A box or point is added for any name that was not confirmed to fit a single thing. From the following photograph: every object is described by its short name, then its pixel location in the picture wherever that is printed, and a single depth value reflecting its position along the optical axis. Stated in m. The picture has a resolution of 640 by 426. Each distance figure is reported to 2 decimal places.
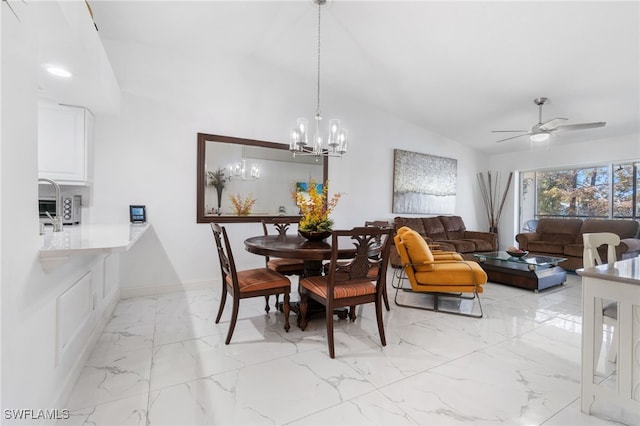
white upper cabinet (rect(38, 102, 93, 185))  2.56
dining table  2.18
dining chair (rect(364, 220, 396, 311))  4.69
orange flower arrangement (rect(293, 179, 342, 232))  2.64
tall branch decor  6.84
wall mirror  3.77
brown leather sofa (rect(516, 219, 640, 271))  4.39
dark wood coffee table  3.72
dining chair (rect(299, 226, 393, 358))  2.10
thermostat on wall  3.32
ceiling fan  3.69
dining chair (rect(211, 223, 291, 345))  2.25
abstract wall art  5.48
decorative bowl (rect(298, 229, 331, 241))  2.63
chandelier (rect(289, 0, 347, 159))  2.94
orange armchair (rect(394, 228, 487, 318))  2.85
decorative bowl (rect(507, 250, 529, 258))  3.99
